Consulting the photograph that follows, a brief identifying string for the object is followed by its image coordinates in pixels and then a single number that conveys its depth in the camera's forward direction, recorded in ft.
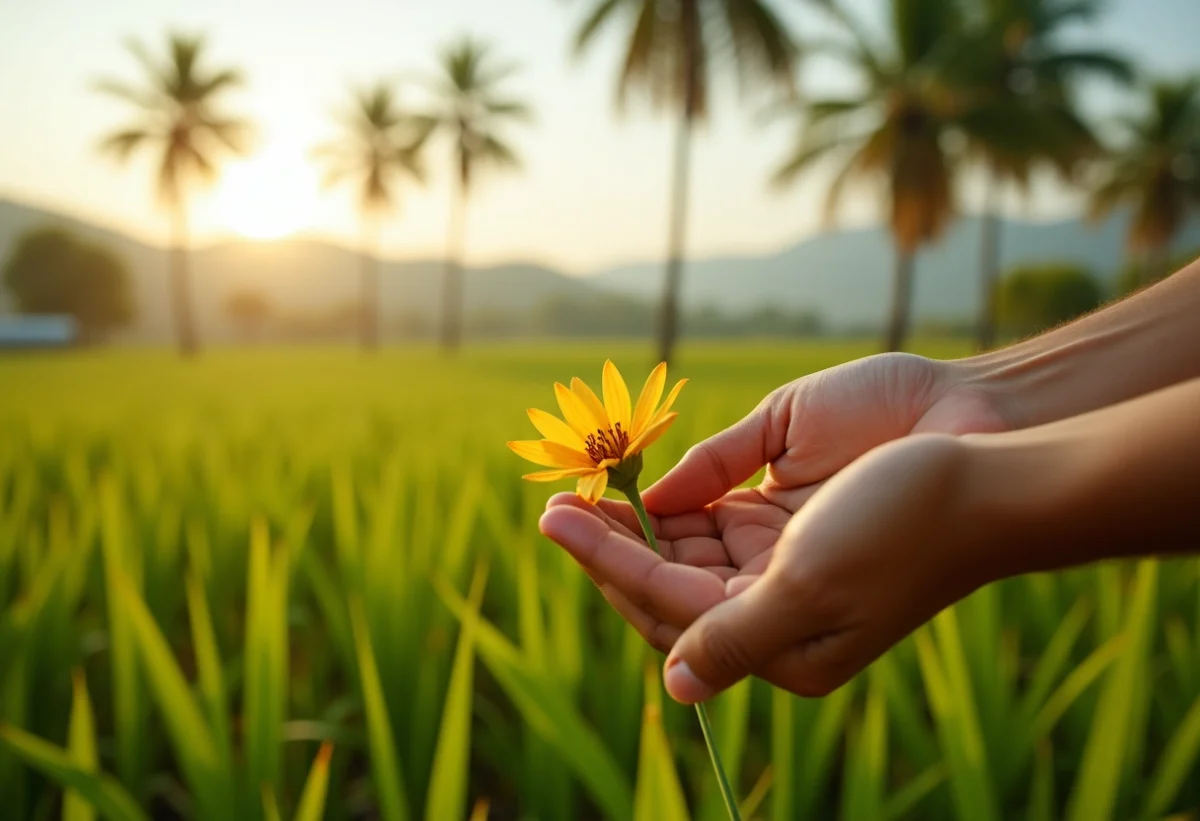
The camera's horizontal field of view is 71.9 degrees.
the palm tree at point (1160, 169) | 90.02
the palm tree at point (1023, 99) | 60.75
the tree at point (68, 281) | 128.16
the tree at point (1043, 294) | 118.83
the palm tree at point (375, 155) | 96.27
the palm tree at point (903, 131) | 59.88
